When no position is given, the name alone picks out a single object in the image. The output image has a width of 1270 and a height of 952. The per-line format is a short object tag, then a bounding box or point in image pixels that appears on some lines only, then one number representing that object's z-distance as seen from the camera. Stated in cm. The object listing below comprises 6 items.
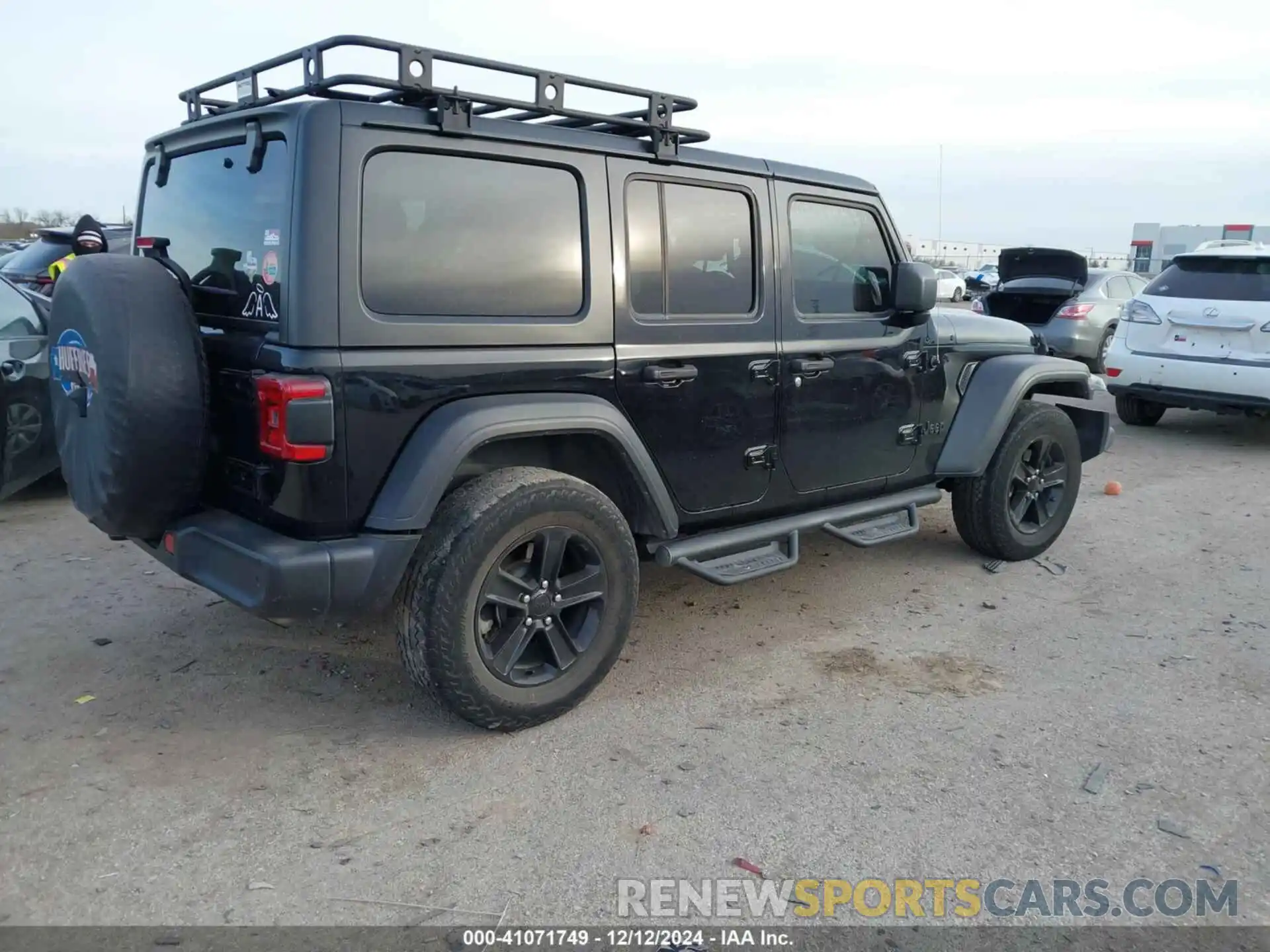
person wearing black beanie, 775
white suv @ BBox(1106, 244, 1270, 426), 810
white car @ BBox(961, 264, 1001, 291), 3278
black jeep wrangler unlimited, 302
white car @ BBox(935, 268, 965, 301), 3181
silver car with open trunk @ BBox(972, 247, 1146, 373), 1162
